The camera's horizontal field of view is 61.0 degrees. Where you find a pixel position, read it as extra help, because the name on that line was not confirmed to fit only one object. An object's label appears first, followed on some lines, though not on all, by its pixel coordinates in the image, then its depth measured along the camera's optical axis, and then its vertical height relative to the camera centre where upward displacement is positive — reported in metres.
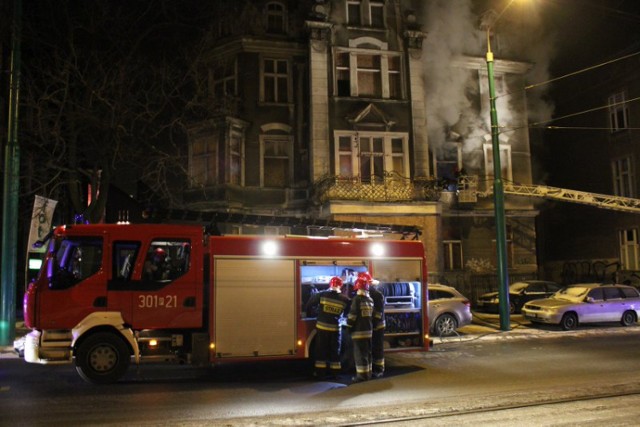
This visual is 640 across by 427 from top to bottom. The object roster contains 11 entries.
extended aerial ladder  21.03 +3.11
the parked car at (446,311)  14.57 -0.98
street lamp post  15.68 +1.44
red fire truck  8.91 -0.26
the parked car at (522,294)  20.16 -0.79
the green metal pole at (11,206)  12.71 +1.83
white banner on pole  13.44 +1.58
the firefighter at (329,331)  9.36 -0.95
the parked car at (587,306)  16.18 -1.05
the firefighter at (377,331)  9.49 -0.97
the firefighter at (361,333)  9.12 -0.95
